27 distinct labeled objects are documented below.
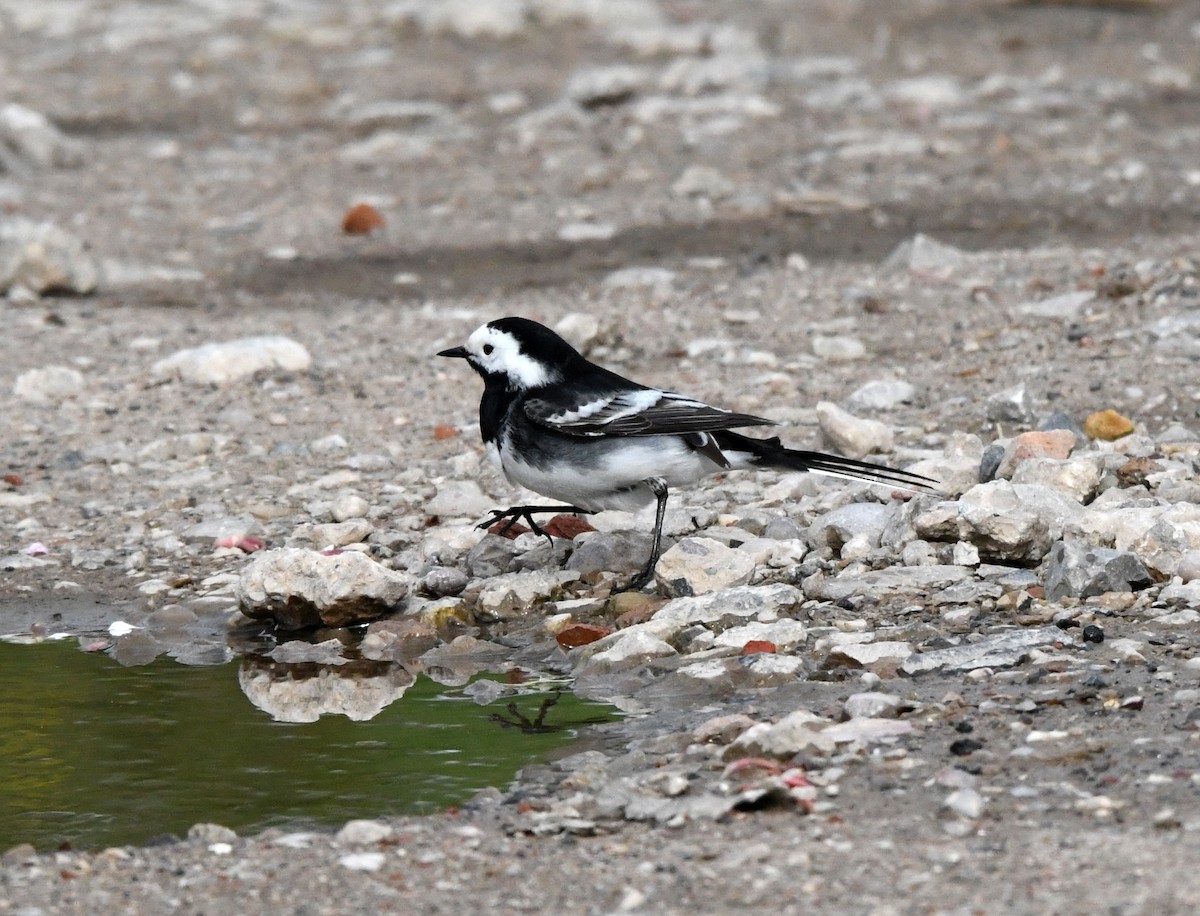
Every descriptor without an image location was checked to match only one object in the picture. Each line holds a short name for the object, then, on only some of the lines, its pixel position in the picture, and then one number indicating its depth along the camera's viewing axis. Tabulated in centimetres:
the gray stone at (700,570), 1220
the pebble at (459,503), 1426
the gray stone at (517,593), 1242
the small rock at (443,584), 1271
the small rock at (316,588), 1213
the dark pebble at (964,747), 898
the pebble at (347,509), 1430
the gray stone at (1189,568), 1135
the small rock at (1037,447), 1355
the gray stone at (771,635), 1106
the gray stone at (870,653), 1064
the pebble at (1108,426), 1470
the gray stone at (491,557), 1312
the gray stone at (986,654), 1035
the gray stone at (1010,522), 1194
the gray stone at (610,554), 1287
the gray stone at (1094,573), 1131
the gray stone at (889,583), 1185
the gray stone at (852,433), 1472
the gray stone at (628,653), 1110
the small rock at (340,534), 1380
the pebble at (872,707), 962
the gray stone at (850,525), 1270
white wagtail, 1210
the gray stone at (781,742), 899
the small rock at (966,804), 819
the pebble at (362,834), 834
